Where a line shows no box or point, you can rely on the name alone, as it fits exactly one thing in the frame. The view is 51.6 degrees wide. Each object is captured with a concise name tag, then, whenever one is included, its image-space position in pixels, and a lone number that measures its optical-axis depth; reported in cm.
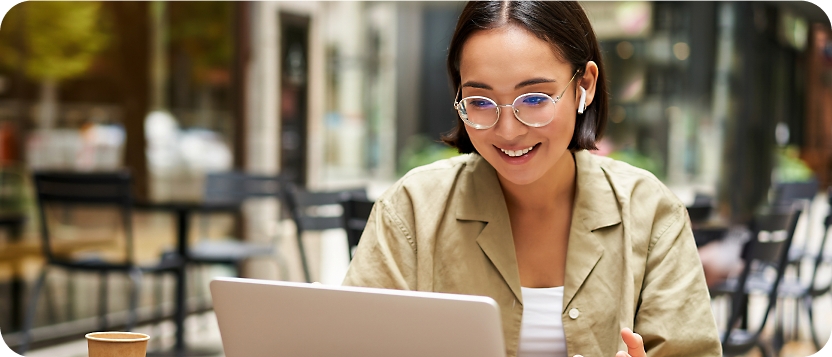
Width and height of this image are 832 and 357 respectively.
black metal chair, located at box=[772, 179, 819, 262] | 601
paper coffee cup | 108
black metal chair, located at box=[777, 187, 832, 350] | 420
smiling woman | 134
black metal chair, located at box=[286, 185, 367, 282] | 352
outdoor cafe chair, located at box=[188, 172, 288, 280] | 466
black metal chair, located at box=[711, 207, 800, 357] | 308
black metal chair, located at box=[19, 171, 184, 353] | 412
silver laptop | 93
